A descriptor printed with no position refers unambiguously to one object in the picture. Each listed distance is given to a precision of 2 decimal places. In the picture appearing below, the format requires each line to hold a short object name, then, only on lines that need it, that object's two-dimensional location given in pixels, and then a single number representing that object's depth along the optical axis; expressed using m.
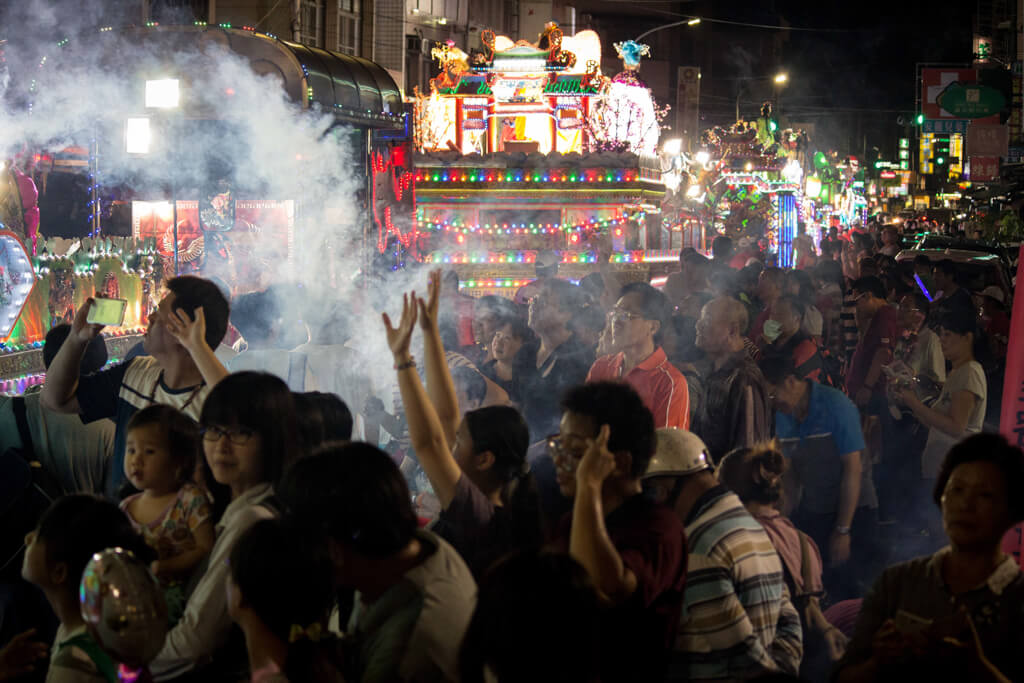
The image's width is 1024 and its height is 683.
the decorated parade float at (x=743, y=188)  27.41
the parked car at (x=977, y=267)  13.84
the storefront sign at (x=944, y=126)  21.48
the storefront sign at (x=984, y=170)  23.42
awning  12.68
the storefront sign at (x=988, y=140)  21.52
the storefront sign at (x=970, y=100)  20.39
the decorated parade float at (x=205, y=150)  11.07
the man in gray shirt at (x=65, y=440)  4.82
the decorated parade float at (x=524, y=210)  13.77
